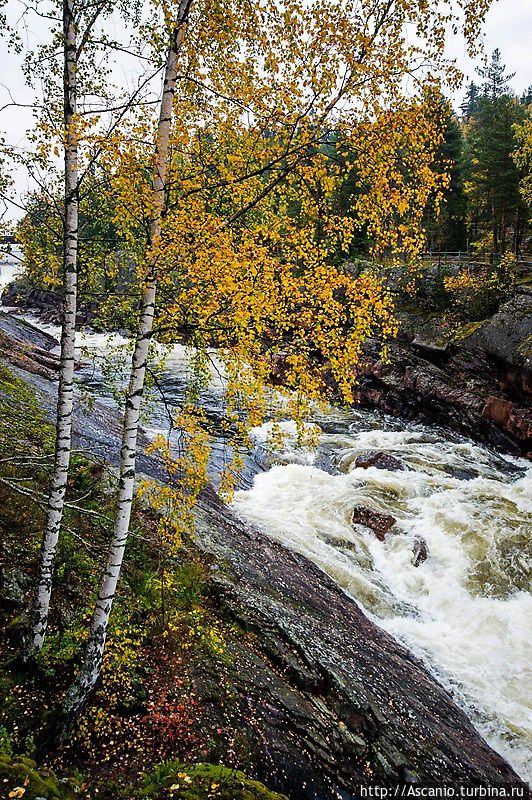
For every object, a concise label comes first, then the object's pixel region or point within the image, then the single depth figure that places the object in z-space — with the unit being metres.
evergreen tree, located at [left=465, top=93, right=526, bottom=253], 33.03
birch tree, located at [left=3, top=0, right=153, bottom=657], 5.48
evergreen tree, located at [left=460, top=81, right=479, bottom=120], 83.84
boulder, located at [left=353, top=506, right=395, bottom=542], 15.06
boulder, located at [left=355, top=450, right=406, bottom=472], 20.03
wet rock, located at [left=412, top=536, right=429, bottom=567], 13.93
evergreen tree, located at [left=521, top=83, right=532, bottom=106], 80.66
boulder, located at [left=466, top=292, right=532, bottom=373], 22.94
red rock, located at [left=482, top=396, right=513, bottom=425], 23.79
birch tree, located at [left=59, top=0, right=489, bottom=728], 5.50
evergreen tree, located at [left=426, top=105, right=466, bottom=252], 38.59
